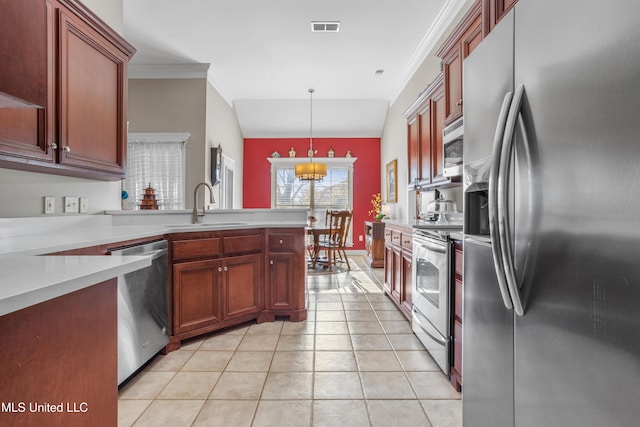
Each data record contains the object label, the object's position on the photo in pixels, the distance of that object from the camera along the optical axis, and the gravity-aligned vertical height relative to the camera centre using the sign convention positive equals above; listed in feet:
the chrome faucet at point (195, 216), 10.13 -0.05
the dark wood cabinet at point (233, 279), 7.91 -1.79
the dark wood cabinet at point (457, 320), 5.99 -2.06
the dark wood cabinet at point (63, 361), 2.07 -1.12
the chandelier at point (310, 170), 18.81 +2.67
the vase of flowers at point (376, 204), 23.67 +0.84
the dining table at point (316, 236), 16.44 -1.16
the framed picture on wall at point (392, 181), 19.02 +2.13
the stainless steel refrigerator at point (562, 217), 1.99 -0.01
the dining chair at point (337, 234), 16.66 -1.10
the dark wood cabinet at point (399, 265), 9.54 -1.72
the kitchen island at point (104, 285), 2.15 -0.90
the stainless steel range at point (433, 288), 6.40 -1.67
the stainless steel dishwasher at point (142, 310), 6.18 -2.05
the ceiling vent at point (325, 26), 12.06 +7.34
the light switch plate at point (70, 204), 7.36 +0.24
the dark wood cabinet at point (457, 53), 6.48 +3.79
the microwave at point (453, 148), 7.65 +1.73
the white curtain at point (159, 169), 15.79 +2.31
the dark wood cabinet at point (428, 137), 9.55 +2.69
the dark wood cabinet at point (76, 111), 5.59 +2.21
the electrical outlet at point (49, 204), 6.90 +0.22
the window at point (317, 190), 24.77 +1.96
